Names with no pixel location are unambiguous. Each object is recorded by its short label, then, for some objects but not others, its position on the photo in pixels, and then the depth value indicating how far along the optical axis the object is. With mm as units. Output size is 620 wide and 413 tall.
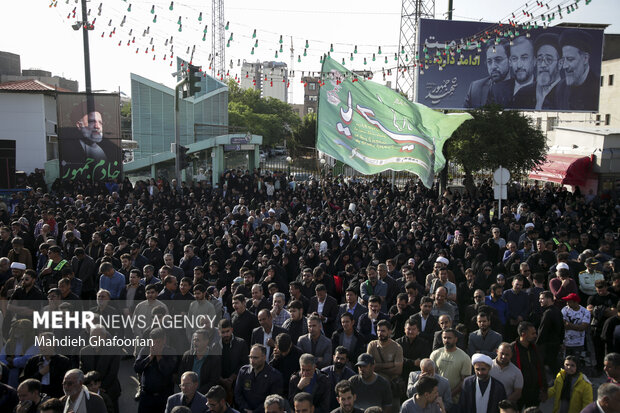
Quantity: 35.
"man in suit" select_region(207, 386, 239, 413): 4645
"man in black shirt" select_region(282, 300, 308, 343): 6826
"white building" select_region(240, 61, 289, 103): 125769
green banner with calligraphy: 15359
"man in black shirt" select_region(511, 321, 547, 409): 6016
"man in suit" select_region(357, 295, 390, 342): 6777
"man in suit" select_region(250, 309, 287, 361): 6383
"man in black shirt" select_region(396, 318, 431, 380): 6285
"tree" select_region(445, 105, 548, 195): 21703
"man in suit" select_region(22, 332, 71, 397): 5547
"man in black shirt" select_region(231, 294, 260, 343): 6895
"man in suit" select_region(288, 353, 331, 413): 5180
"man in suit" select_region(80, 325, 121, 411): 5828
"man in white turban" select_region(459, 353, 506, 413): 5188
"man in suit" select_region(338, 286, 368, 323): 7398
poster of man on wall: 22469
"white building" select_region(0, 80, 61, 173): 26719
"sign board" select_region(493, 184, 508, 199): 14391
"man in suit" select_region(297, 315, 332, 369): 6211
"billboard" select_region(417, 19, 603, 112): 25750
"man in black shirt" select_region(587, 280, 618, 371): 7867
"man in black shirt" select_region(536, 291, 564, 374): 7234
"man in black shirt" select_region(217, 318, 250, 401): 6043
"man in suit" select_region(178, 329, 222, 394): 5816
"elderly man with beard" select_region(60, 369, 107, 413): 4804
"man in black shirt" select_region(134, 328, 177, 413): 5730
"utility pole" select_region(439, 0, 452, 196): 22047
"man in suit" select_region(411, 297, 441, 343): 6754
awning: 24016
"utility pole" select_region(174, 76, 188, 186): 16131
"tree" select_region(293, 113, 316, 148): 63656
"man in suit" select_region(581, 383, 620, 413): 4469
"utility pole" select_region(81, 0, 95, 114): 23406
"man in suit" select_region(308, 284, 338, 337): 7703
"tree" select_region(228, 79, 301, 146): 61966
